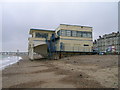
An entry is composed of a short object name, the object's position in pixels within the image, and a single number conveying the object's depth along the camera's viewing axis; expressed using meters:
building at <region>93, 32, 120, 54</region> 62.69
